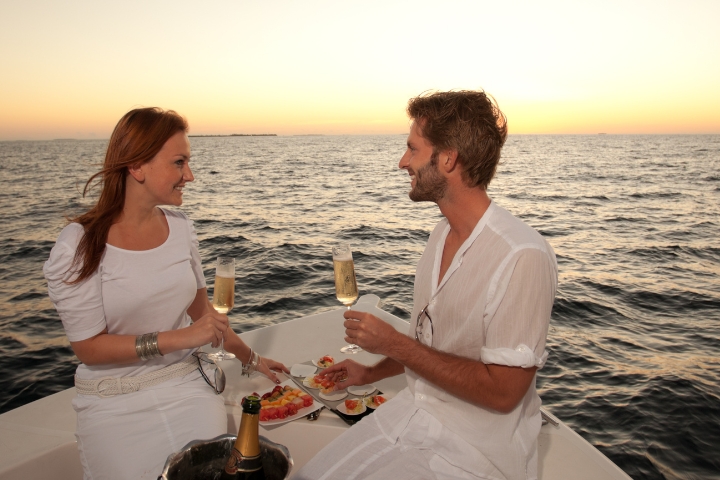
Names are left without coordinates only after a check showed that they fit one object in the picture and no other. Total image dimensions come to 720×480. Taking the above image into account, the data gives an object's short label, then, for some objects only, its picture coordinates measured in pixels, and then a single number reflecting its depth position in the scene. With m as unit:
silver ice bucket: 1.41
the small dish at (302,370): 3.42
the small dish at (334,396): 3.12
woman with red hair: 2.42
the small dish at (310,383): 3.22
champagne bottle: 1.39
